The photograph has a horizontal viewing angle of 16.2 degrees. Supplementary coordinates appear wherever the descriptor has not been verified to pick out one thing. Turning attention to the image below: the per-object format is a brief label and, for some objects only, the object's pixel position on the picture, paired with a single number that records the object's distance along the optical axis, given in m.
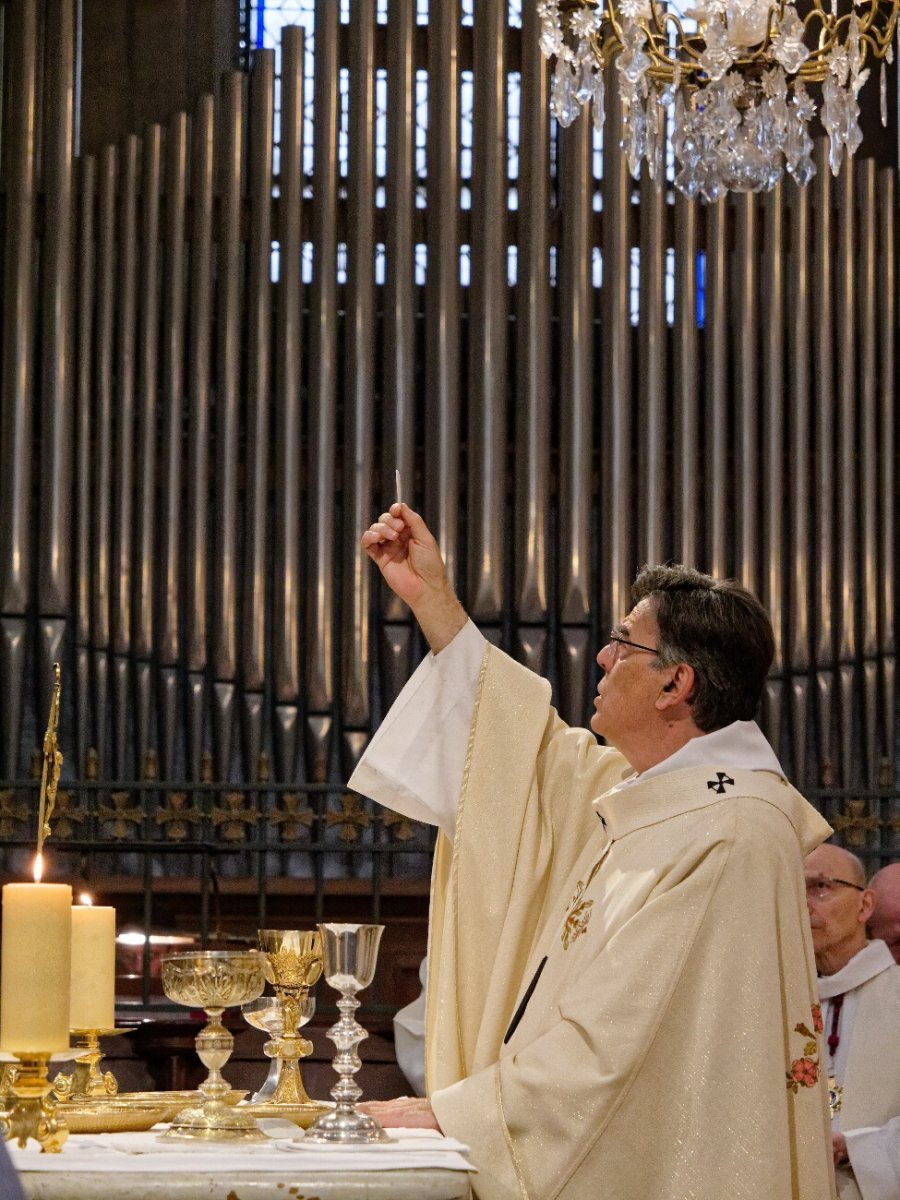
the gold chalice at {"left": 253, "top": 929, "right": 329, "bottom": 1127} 3.97
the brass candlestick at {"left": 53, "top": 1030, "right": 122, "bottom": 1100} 4.04
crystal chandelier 6.82
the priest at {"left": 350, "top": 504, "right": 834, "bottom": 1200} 4.09
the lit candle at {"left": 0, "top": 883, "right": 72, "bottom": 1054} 3.12
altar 3.11
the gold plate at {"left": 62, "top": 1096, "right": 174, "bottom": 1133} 3.76
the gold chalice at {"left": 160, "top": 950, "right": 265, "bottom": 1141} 3.63
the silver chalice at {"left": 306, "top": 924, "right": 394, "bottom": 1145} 3.57
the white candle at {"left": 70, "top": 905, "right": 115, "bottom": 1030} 3.86
